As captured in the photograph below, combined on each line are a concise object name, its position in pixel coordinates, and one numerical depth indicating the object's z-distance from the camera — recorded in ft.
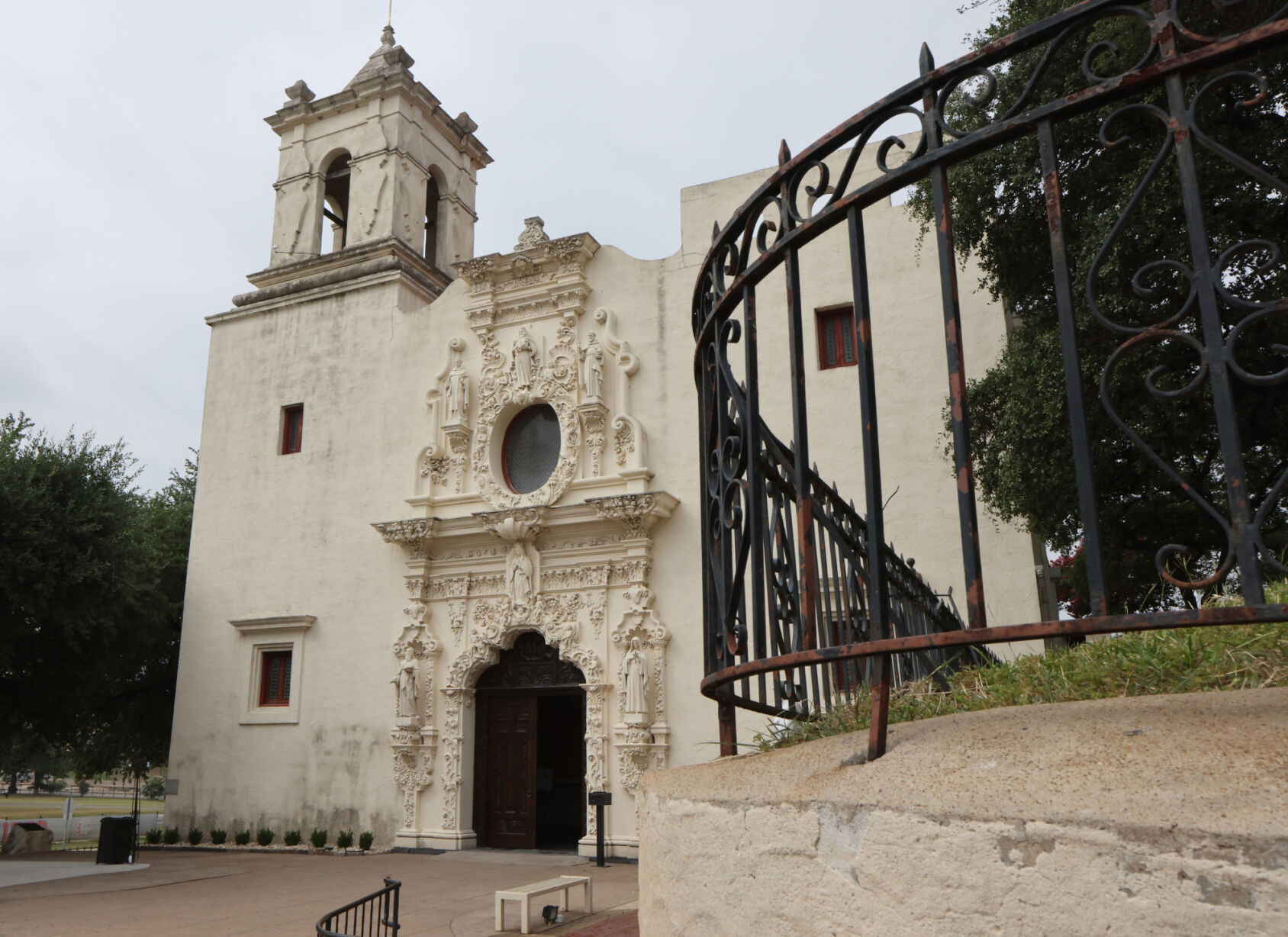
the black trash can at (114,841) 46.19
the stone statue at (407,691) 48.67
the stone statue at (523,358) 51.80
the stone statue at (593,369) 49.34
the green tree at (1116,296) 25.41
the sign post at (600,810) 40.98
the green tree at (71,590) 49.49
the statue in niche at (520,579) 48.75
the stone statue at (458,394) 52.39
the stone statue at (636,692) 44.09
